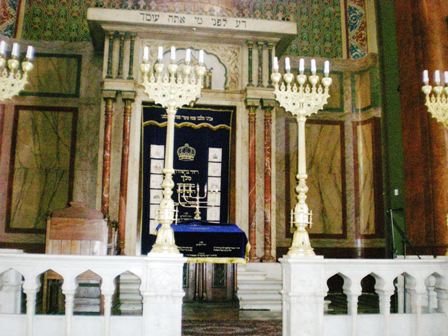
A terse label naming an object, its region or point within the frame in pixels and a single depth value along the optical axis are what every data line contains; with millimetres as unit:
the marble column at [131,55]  9102
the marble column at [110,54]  9073
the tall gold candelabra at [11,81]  4820
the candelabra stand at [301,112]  4785
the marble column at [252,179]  8867
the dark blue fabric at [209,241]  6988
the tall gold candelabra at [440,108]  5414
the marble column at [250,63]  9369
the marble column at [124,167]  8594
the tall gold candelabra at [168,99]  4621
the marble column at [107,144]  8711
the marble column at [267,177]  8938
